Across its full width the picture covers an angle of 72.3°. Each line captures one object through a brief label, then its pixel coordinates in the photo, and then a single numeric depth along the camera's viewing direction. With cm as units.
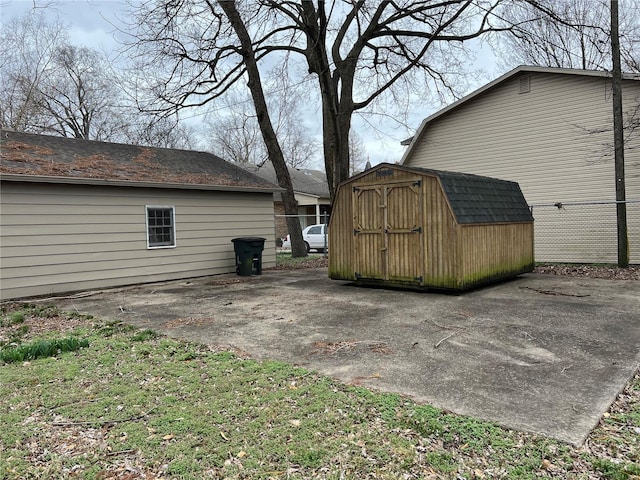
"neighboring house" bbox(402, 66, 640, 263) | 1140
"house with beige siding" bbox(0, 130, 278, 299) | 830
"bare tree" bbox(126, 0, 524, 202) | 1225
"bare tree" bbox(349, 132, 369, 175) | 4759
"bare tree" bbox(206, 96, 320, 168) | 3500
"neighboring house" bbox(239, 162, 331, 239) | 2506
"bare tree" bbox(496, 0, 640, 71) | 1208
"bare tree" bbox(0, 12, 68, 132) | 1678
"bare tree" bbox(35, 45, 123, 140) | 2427
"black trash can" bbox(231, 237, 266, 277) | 1110
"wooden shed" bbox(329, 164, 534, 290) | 756
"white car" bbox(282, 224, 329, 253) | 1944
